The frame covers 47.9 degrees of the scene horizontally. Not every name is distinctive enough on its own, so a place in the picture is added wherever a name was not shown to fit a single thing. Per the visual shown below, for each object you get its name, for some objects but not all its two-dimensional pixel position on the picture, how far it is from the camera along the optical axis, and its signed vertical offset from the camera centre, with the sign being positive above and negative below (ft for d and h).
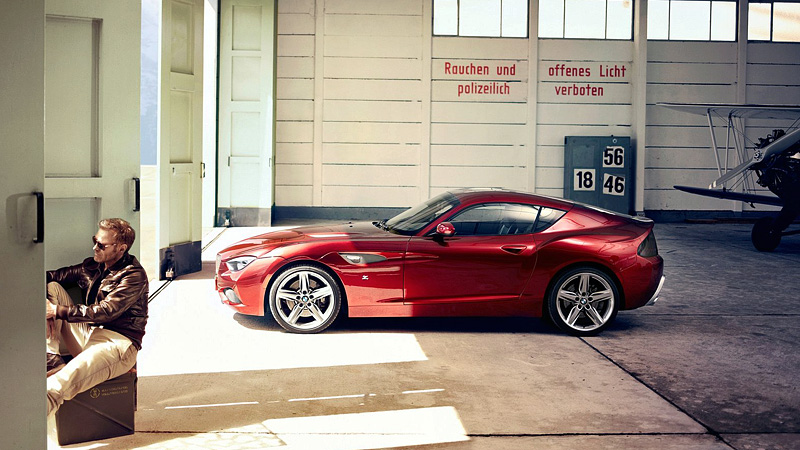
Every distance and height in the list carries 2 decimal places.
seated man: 15.55 -2.58
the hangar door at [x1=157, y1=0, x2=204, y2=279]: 33.83 +1.14
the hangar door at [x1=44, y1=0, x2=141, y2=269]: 17.79 +0.94
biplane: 45.93 +0.46
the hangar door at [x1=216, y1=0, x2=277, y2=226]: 55.42 +3.60
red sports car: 24.72 -2.72
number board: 61.41 +0.39
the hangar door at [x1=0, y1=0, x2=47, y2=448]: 10.91 -0.61
